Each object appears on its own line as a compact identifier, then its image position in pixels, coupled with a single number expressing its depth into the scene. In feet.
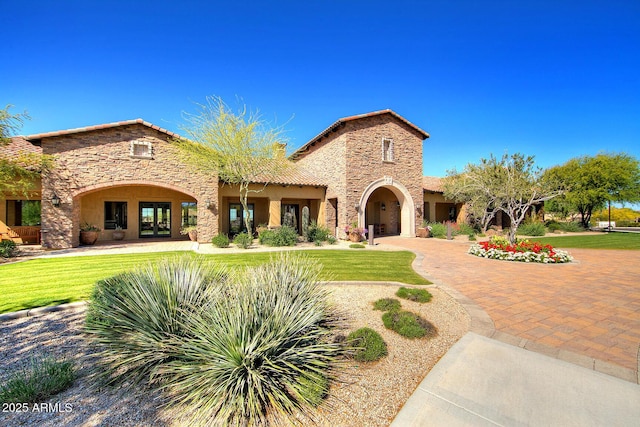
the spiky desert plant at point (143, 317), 10.39
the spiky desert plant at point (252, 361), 8.48
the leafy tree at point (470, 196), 70.23
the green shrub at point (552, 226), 87.25
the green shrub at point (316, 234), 53.96
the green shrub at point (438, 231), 66.49
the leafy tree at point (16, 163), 38.29
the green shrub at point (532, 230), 73.15
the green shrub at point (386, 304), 16.93
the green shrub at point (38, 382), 9.23
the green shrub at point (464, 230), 69.95
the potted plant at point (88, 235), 49.37
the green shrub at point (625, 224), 134.10
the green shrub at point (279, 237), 49.65
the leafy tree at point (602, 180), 84.65
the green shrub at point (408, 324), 13.67
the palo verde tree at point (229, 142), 44.80
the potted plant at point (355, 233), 56.65
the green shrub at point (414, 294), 18.57
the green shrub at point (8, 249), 36.11
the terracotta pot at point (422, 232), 66.40
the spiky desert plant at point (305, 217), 63.36
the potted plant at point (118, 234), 56.70
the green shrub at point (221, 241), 46.19
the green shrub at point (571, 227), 87.56
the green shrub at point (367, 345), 11.53
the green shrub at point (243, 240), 45.75
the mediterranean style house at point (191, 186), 45.29
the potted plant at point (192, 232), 55.57
